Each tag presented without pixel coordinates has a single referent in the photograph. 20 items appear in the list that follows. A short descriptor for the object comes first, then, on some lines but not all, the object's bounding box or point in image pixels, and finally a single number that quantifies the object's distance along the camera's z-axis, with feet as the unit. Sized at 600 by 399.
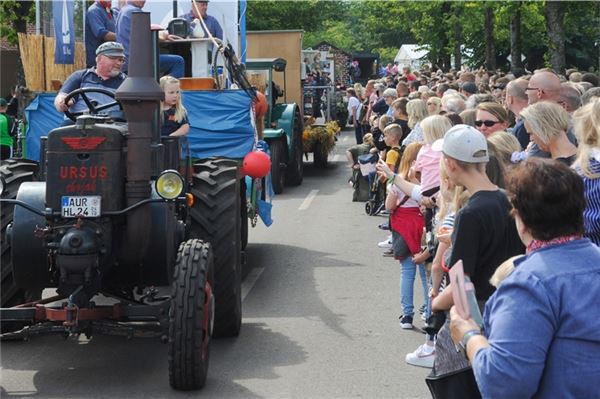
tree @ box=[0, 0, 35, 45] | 95.40
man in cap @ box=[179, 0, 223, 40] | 39.68
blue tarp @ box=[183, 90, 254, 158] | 35.99
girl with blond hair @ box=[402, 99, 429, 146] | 37.83
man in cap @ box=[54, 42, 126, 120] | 25.93
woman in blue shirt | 10.76
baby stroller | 51.47
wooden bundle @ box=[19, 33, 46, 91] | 36.29
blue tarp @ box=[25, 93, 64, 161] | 32.35
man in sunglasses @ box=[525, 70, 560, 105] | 29.99
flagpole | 38.51
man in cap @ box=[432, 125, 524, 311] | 16.74
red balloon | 34.42
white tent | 217.15
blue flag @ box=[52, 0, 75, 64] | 36.42
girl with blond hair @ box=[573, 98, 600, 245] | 19.63
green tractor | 60.18
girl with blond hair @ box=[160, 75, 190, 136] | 29.19
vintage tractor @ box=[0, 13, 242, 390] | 21.95
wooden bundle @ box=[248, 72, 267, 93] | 50.93
